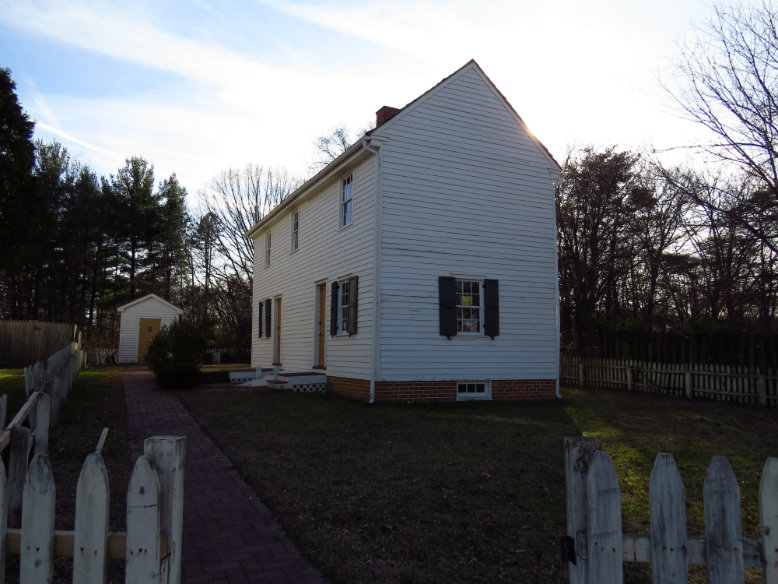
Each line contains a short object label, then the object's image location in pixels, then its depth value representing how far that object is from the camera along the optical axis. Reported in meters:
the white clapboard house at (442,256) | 12.37
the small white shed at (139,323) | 29.83
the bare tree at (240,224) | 37.59
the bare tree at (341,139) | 33.44
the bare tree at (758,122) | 11.05
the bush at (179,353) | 15.37
